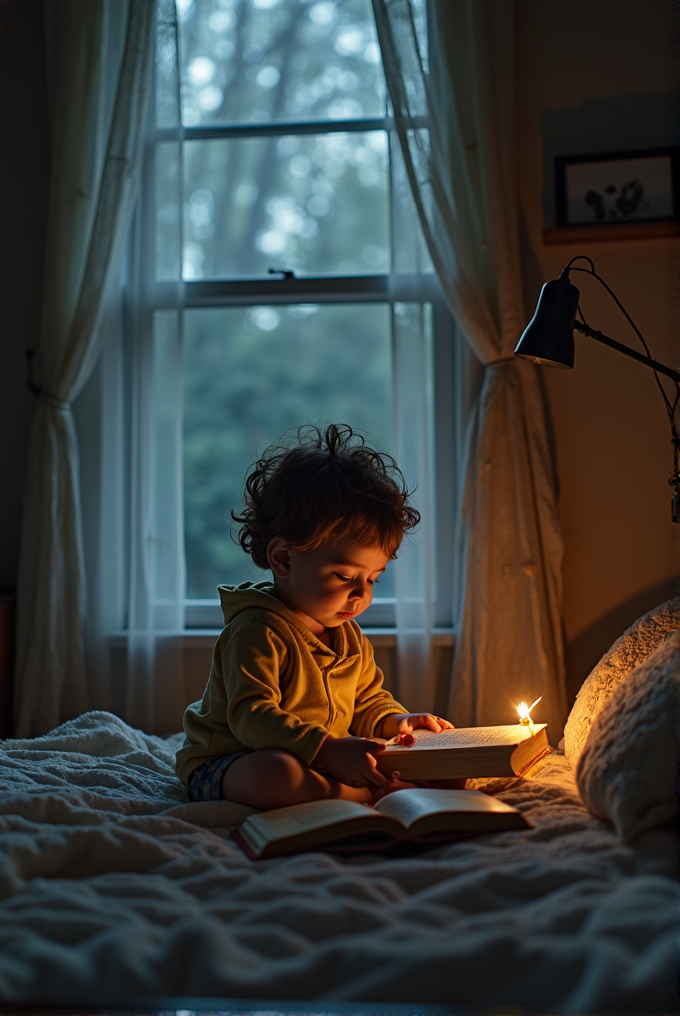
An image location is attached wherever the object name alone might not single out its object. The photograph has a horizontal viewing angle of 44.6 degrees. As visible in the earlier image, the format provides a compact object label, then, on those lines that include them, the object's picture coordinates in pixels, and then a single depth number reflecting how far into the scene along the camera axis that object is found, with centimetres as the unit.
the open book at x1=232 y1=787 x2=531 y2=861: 118
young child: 137
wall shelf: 231
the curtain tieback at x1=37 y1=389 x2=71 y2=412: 244
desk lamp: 161
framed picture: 233
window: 255
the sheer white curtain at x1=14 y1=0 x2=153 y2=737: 240
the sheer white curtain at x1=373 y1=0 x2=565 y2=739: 223
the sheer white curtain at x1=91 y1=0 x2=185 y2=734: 239
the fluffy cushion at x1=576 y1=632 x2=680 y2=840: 114
